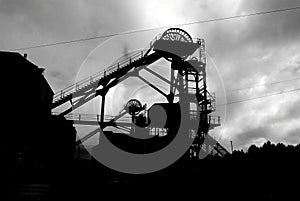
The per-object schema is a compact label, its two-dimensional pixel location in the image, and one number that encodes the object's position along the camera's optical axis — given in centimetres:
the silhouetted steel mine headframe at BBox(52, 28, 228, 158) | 2188
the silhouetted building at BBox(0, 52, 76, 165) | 1591
